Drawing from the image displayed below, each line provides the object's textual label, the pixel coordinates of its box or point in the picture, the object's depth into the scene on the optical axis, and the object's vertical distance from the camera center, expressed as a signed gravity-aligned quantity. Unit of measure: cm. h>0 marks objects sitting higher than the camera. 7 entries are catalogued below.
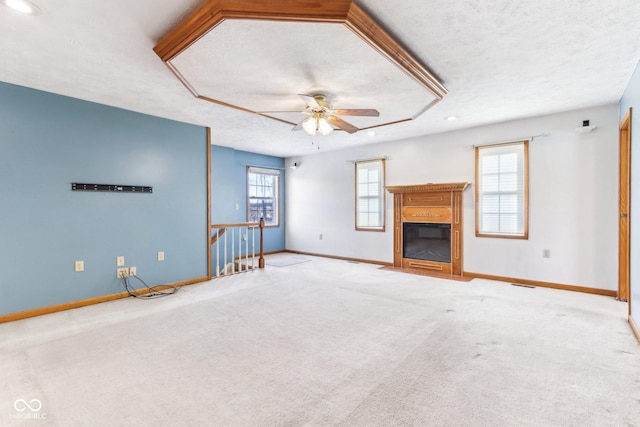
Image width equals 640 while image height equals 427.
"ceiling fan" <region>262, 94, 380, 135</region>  321 +111
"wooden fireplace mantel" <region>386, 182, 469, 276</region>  513 +3
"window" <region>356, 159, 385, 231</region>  616 +39
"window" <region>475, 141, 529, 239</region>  456 +37
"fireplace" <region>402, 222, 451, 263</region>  530 -51
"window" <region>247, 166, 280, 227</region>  712 +47
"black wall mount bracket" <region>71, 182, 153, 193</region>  360 +34
